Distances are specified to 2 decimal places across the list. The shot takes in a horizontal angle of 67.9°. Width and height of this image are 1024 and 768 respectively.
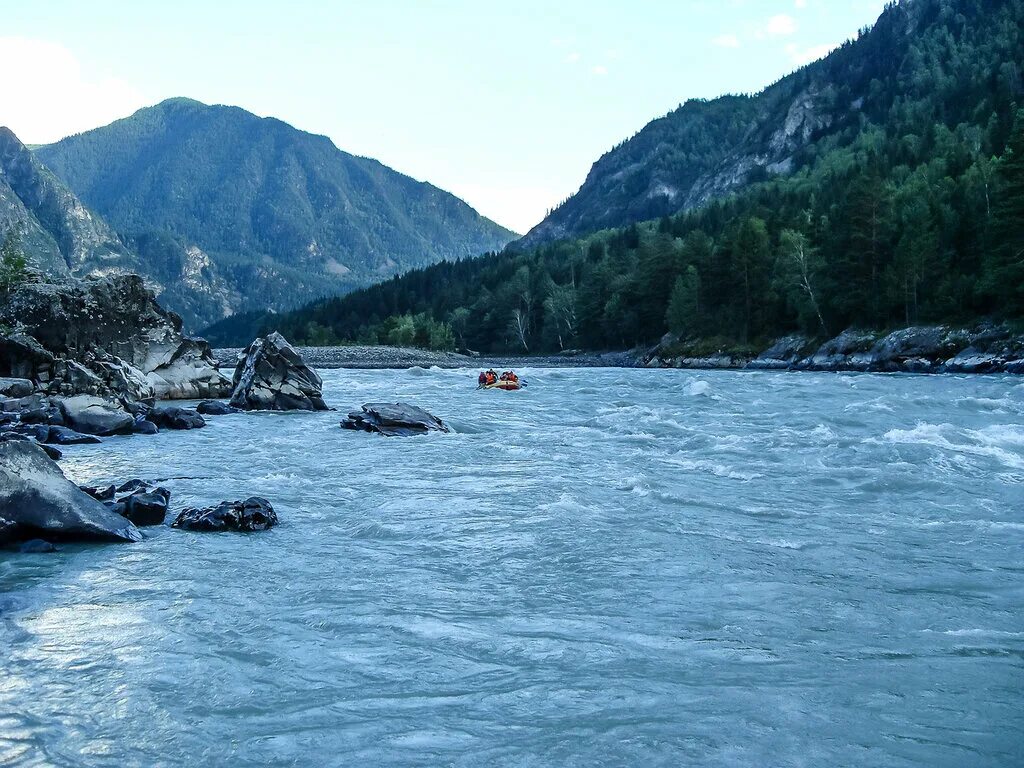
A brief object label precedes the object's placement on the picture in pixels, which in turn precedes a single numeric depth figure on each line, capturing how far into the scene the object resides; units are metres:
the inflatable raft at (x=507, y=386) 42.66
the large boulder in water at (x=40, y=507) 9.72
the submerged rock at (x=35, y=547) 9.42
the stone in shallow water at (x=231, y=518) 10.91
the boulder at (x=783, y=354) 67.12
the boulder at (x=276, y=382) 31.00
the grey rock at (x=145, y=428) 22.80
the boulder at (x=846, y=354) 58.75
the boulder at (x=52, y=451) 16.87
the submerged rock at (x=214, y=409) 28.98
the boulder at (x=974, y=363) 46.44
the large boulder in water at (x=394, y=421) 22.91
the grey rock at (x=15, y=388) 25.72
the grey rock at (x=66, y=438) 19.98
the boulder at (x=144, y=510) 11.20
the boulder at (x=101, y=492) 11.99
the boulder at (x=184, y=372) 36.50
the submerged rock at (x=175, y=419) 23.95
